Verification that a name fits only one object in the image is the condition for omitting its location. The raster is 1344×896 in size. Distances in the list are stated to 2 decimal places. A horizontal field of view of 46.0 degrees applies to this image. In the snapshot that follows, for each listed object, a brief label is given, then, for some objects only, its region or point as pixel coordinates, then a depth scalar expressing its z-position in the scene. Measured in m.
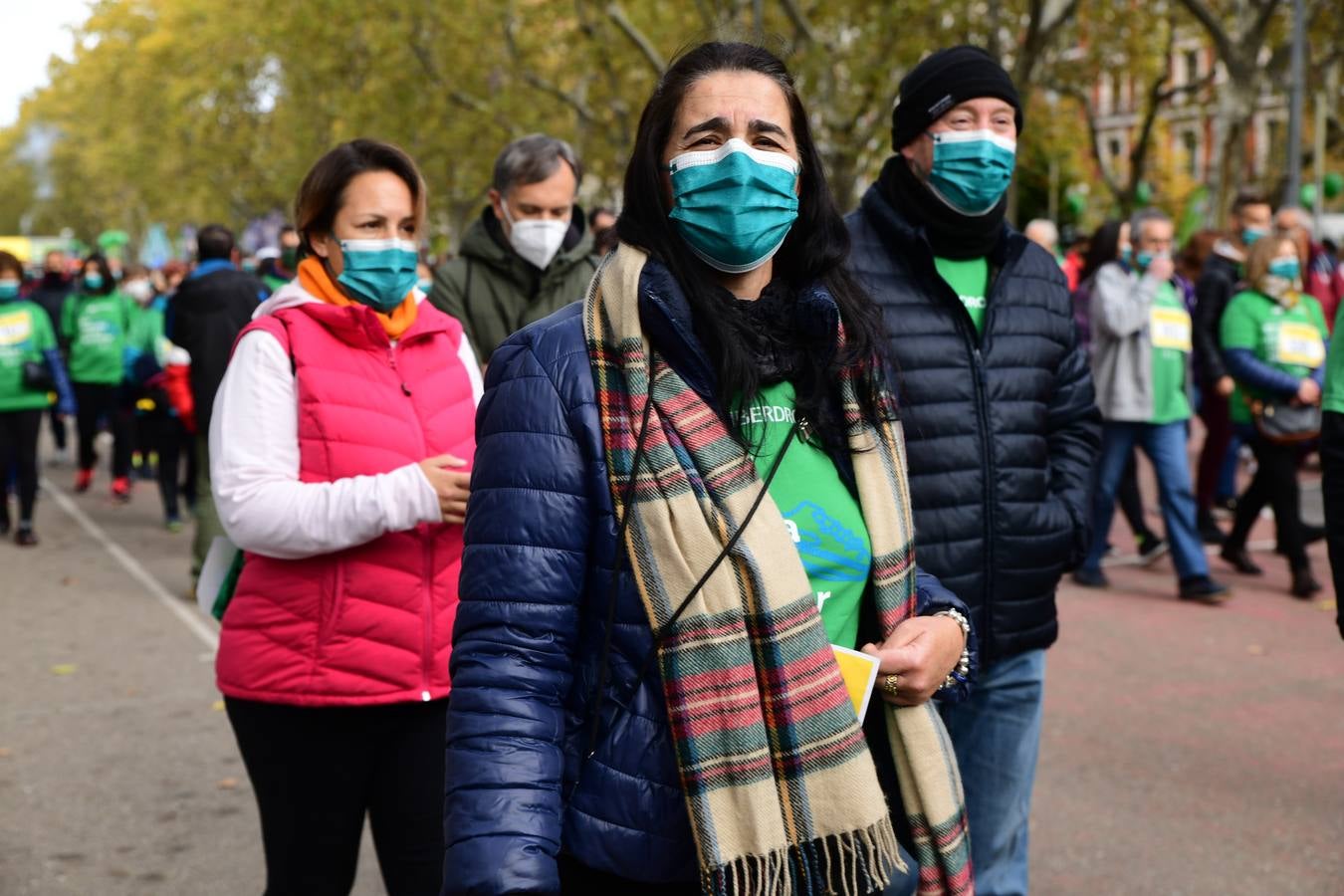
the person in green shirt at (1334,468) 3.30
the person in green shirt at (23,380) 11.50
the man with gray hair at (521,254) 4.75
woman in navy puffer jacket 2.04
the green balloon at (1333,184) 23.22
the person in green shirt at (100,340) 13.80
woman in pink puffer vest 3.21
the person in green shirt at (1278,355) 8.67
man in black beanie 3.39
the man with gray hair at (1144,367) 9.02
